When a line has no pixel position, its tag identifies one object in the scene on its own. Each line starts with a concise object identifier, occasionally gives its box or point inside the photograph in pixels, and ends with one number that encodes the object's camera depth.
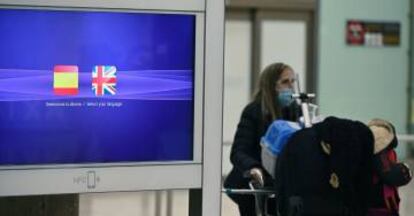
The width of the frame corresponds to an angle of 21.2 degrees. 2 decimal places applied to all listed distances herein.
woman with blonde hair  7.32
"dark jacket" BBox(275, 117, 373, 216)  5.62
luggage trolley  5.96
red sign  14.41
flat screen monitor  4.36
